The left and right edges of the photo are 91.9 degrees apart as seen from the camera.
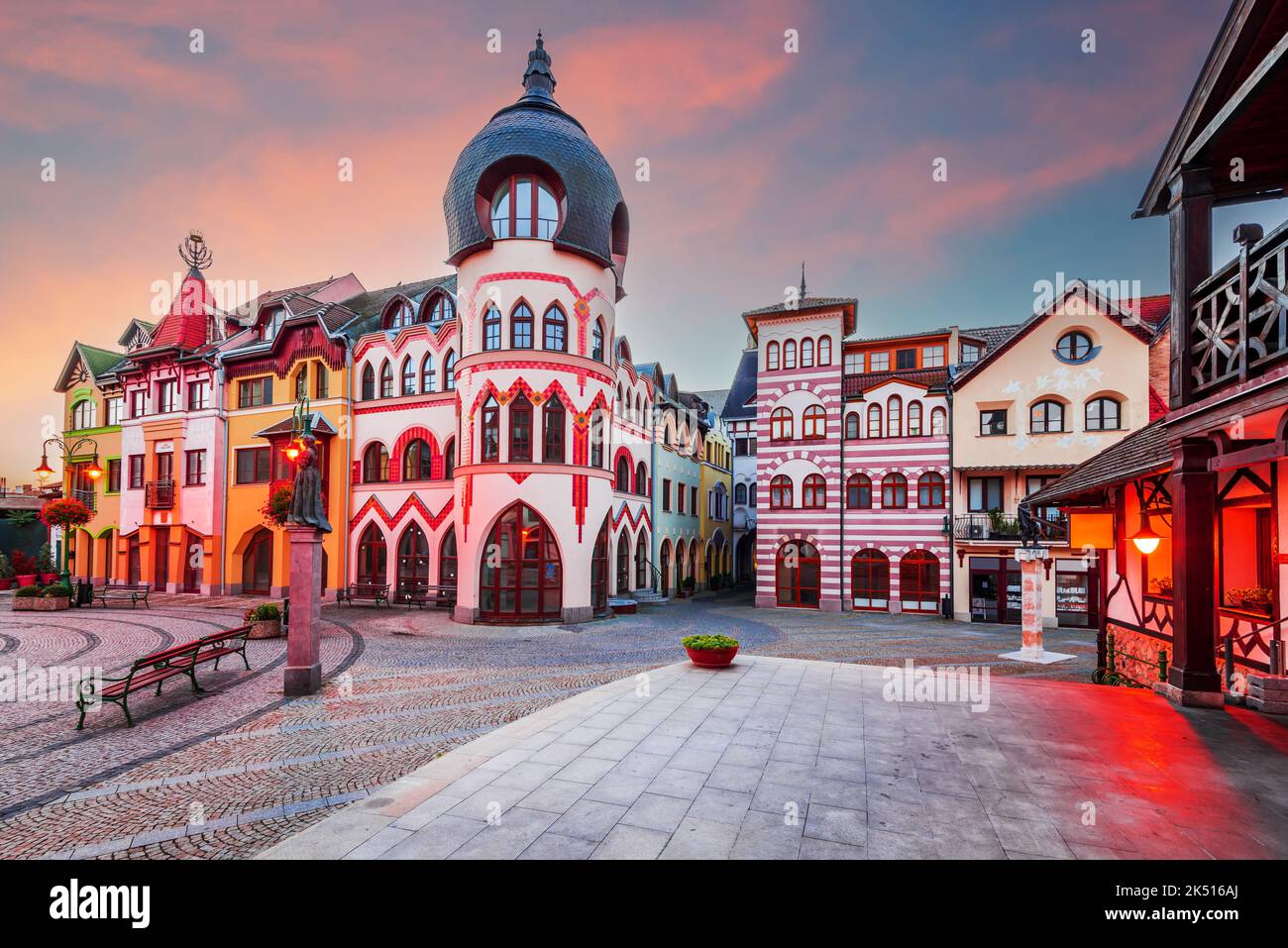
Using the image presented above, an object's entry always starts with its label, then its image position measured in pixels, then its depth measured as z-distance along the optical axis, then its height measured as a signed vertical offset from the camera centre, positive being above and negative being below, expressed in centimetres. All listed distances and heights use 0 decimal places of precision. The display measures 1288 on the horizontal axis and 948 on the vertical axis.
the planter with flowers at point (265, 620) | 1769 -344
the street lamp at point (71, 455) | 2323 +201
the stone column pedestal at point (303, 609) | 1145 -202
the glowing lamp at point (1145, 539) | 1032 -58
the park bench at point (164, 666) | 1001 -314
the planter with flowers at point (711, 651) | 1316 -315
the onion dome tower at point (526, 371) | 2241 +473
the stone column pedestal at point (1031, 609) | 1733 -302
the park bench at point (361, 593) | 2687 -406
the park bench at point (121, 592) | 2700 -454
